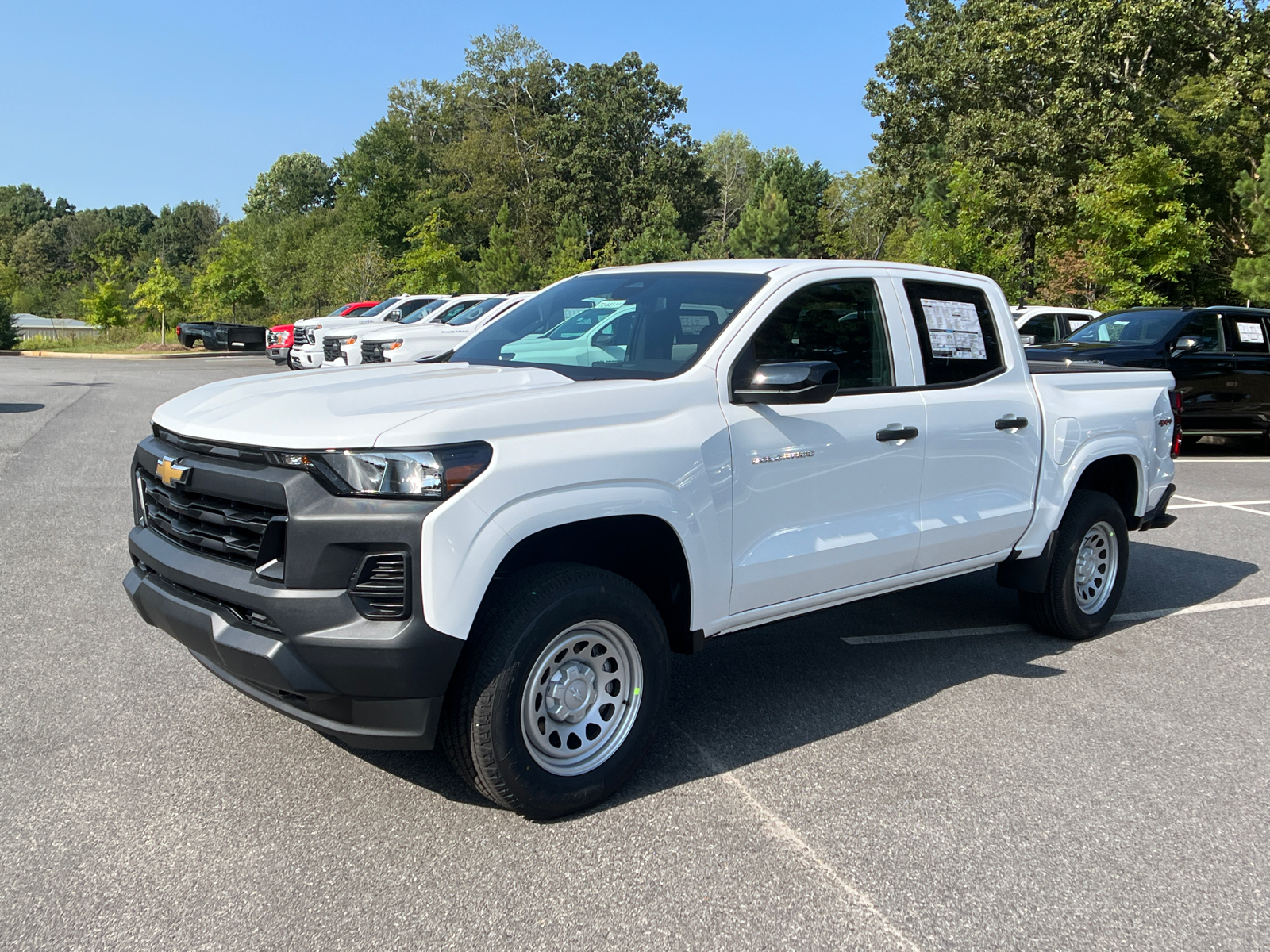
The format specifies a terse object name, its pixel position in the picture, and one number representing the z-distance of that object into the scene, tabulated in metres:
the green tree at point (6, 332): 39.19
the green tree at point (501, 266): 42.62
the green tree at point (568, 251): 45.94
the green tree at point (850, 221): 64.75
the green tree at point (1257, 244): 26.23
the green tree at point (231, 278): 41.19
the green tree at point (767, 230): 57.12
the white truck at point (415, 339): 17.27
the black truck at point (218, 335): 36.44
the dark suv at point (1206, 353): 12.77
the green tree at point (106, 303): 39.09
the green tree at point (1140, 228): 22.58
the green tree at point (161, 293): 37.78
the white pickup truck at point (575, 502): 3.14
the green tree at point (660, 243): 55.72
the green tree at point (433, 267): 39.44
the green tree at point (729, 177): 75.44
